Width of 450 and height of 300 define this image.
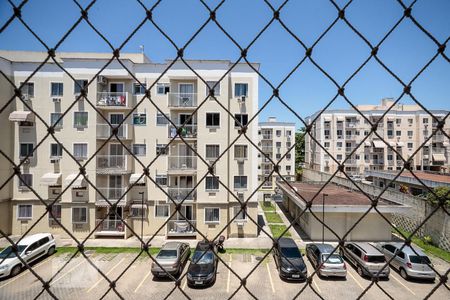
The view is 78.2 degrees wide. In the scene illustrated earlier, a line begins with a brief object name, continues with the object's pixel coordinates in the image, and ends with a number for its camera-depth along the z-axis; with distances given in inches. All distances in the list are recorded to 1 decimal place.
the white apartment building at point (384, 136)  901.2
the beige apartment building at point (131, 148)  414.9
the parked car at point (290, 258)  288.5
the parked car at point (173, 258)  291.7
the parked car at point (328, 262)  285.3
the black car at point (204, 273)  271.4
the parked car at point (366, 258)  290.8
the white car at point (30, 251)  289.1
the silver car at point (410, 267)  284.8
